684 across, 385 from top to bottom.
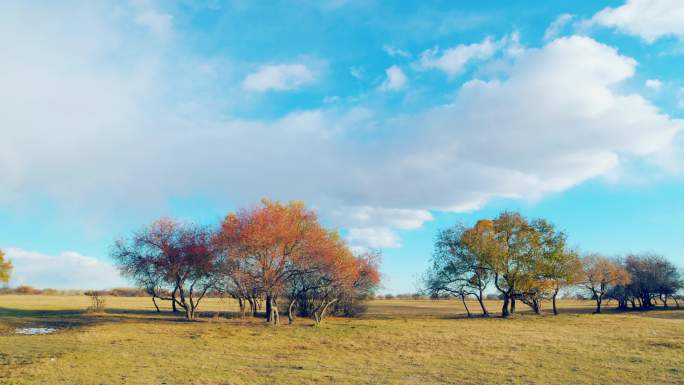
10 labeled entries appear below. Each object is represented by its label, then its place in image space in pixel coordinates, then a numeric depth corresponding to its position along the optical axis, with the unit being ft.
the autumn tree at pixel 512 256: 176.55
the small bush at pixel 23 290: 396.63
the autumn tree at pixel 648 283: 254.27
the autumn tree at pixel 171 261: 152.25
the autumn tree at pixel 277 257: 130.72
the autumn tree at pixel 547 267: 177.37
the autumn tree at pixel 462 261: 180.24
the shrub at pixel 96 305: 164.96
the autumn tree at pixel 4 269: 223.71
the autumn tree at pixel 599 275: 226.38
